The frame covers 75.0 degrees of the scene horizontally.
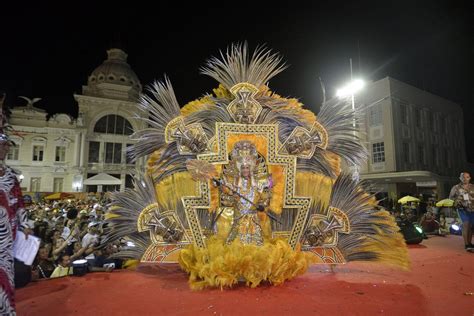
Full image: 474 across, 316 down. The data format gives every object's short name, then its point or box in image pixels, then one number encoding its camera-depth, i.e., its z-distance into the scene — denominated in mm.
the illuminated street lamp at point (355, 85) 10742
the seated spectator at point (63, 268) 4536
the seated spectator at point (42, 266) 4383
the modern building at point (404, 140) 19422
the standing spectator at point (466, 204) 6125
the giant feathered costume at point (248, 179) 4320
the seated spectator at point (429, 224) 9289
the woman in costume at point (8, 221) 2521
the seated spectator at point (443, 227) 9359
